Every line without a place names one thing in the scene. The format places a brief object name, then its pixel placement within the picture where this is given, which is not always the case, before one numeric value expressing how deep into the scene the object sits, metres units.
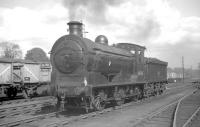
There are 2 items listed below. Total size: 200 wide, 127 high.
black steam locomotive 11.52
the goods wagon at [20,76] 18.47
